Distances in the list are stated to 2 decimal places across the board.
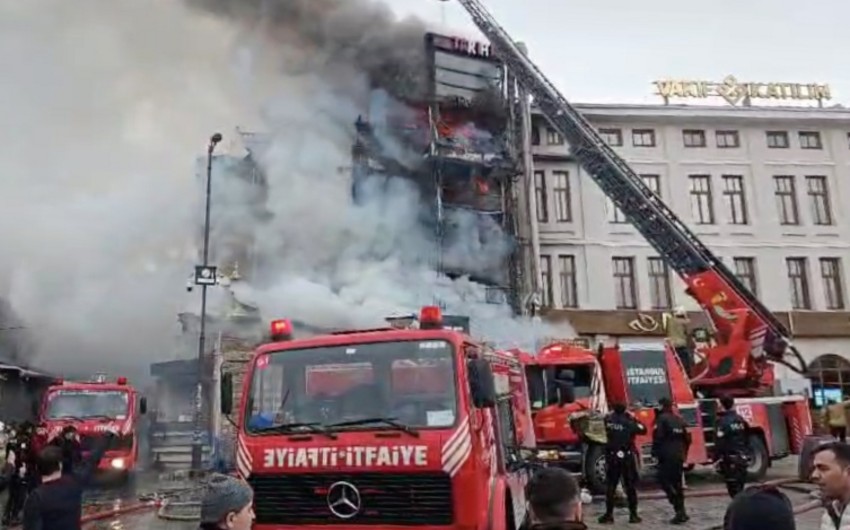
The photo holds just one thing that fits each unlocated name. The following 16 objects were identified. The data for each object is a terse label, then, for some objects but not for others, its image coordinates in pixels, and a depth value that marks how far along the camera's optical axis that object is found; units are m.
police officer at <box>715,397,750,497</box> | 10.48
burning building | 27.02
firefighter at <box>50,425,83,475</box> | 8.84
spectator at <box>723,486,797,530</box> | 2.36
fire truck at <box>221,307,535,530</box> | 5.45
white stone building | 27.72
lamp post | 16.25
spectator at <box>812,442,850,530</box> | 2.77
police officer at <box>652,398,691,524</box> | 9.73
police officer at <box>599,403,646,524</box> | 9.85
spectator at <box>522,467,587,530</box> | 2.69
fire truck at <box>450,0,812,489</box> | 12.74
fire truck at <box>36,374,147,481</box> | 14.42
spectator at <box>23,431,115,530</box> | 4.52
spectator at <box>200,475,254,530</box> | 2.82
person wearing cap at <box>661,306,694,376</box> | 15.90
